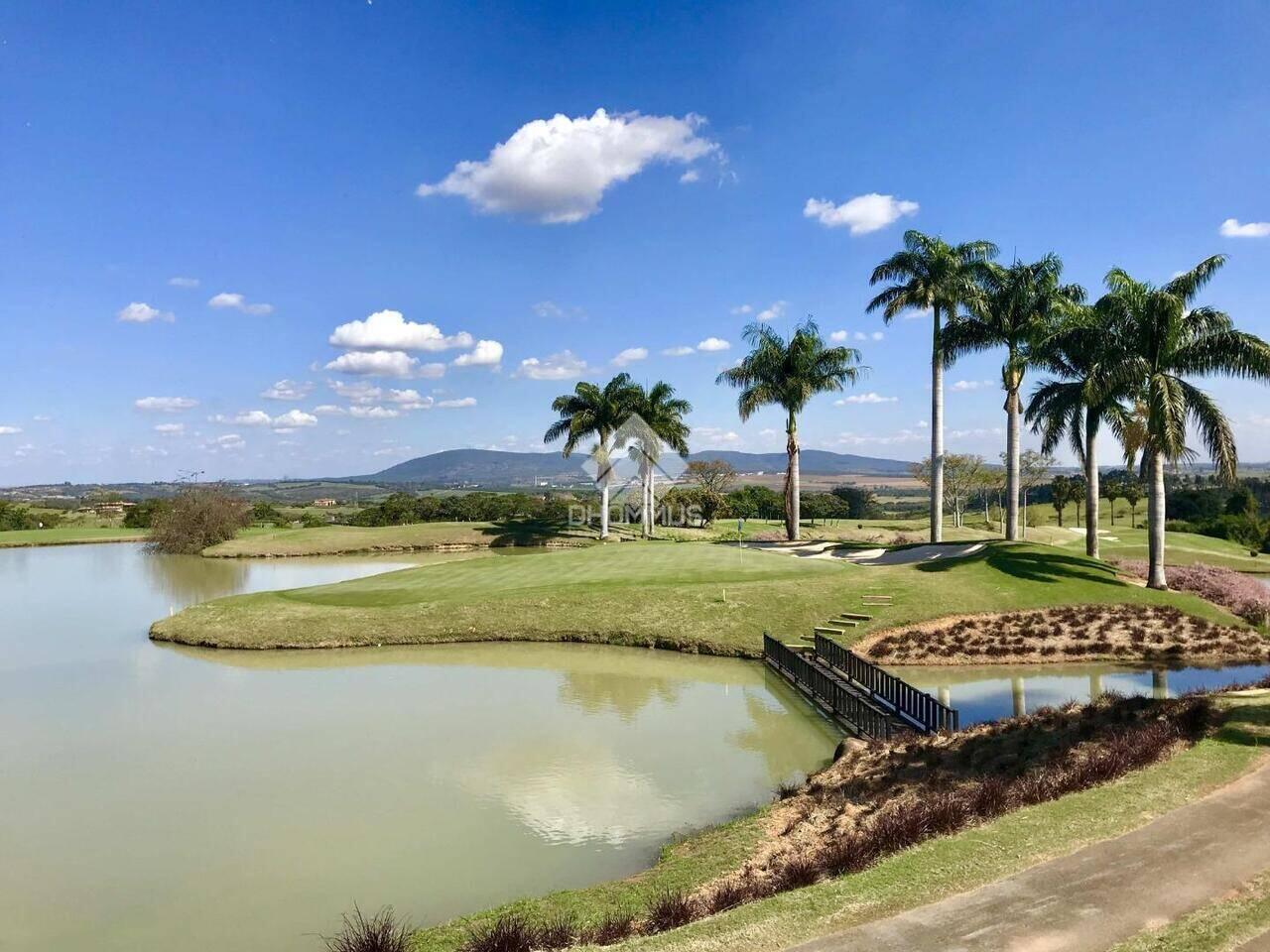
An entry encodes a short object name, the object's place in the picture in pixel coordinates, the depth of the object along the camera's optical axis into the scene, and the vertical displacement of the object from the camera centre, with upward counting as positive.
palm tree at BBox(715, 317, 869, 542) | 46.94 +7.24
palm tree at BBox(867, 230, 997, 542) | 38.25 +10.65
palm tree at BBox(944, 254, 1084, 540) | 35.81 +8.47
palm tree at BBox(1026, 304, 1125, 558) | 28.31 +3.86
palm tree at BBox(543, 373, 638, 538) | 61.00 +5.88
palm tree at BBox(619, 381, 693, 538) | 62.19 +4.77
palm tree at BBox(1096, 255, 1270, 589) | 25.61 +4.37
